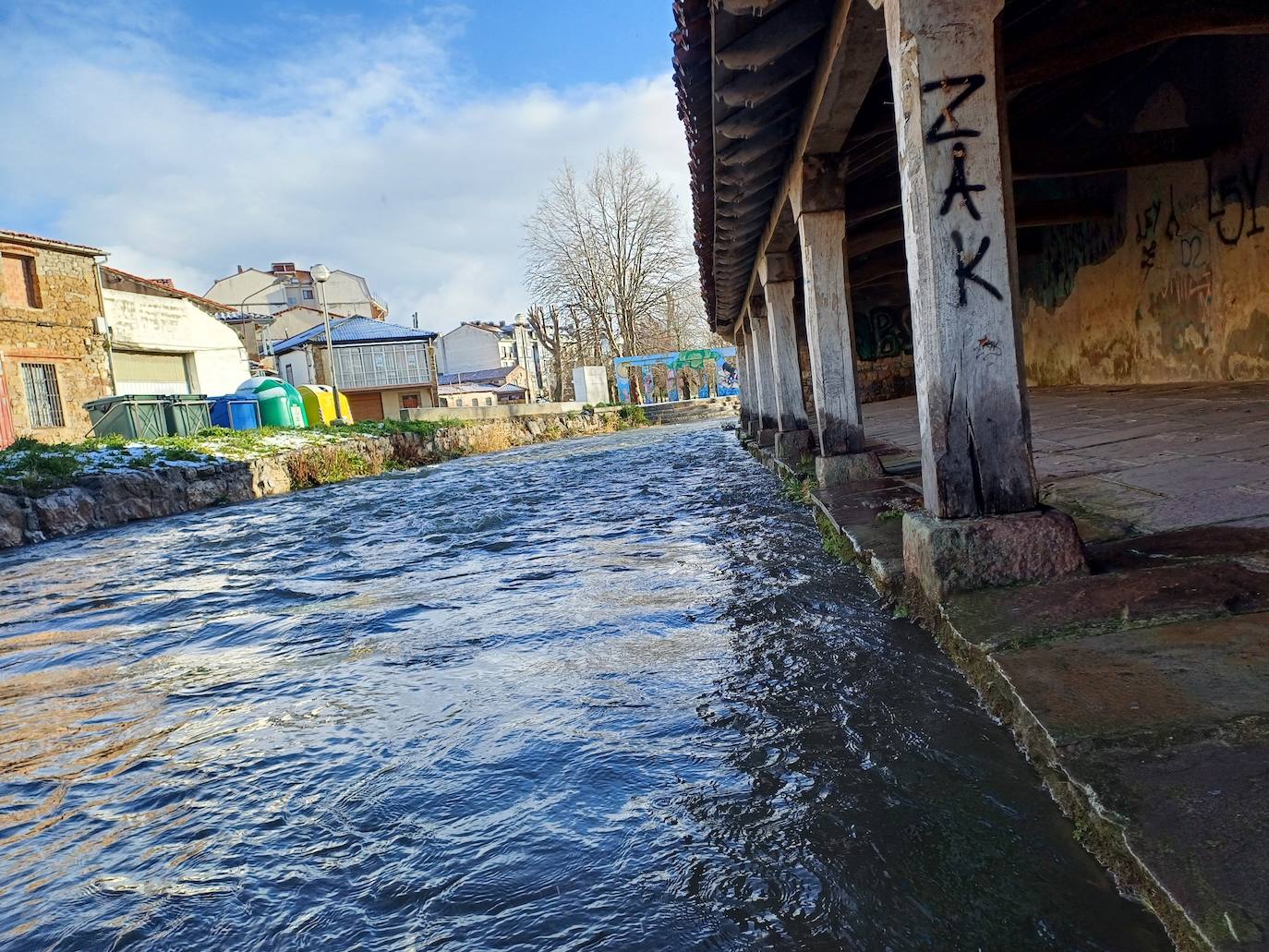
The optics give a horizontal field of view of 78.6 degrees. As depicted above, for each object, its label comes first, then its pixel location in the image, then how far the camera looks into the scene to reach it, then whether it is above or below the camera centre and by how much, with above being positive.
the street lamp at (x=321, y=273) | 20.12 +4.41
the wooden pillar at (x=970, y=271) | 2.60 +0.33
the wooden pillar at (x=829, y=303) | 5.34 +0.57
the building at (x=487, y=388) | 53.03 +2.76
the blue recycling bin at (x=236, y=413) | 19.09 +1.01
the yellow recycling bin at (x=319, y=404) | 24.12 +1.27
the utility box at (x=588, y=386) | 34.91 +1.21
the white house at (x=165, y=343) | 23.34 +3.82
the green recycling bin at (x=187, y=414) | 17.19 +1.02
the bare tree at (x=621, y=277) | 38.81 +6.68
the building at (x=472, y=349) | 63.78 +6.32
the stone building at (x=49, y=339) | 19.61 +3.60
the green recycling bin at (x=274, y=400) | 19.62 +1.25
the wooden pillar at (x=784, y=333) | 8.29 +0.60
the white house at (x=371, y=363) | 38.25 +3.80
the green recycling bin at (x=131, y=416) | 16.30 +1.06
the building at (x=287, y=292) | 44.62 +9.28
